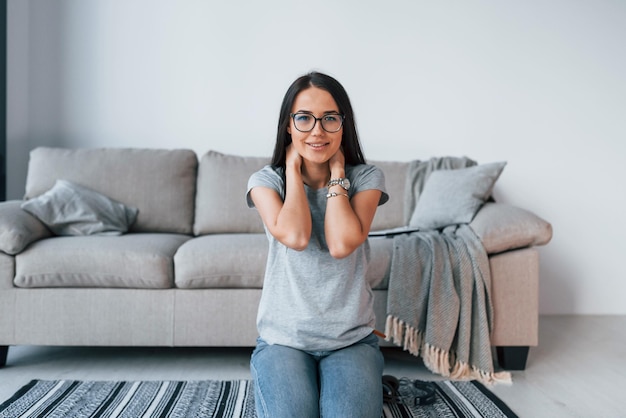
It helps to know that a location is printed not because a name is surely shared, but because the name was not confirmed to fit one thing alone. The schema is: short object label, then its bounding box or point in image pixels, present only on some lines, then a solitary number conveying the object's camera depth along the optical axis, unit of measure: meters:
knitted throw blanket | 2.23
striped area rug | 1.84
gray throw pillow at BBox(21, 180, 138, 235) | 2.52
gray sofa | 2.26
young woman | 1.33
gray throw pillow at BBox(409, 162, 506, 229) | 2.58
